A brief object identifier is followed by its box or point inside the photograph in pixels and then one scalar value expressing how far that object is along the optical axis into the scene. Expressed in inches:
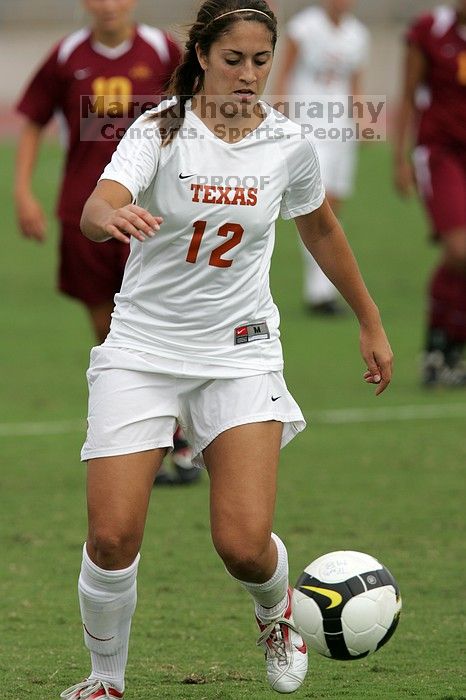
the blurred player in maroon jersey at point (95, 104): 568.1
